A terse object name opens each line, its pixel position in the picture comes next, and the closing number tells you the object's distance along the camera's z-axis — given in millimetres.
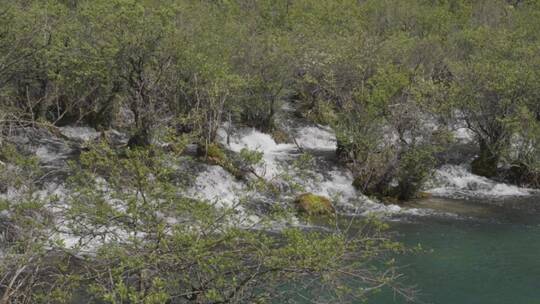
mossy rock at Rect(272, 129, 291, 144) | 41656
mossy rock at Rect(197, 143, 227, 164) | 32000
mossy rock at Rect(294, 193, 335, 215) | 26500
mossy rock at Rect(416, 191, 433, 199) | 31859
